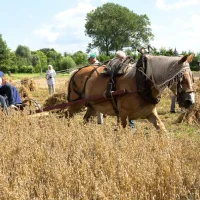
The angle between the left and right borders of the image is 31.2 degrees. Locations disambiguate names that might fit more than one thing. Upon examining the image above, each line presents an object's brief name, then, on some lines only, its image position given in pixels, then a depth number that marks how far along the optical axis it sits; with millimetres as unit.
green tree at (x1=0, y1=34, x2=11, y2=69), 68438
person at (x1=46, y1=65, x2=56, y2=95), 18156
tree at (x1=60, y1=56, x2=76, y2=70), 67562
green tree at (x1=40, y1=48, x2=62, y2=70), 72500
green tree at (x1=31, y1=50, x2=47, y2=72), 77175
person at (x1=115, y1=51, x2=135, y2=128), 6991
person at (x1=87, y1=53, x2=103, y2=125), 8836
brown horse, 5188
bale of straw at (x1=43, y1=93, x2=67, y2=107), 14498
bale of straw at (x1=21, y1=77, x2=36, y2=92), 21570
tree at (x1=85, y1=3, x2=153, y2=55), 84188
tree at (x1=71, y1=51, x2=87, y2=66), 75469
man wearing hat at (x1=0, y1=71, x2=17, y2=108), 7549
